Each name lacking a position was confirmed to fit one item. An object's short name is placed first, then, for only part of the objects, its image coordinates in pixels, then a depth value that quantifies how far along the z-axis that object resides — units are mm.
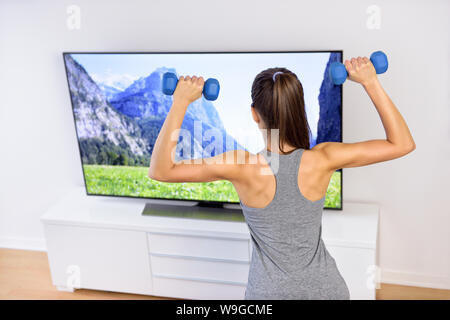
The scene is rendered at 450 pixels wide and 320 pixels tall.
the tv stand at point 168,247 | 2797
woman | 1624
